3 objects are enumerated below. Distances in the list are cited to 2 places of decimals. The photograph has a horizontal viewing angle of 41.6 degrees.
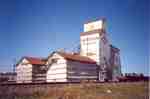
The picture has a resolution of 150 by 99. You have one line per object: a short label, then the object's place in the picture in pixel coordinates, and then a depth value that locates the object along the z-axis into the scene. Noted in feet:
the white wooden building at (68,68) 74.18
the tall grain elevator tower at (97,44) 89.45
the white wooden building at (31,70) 85.10
